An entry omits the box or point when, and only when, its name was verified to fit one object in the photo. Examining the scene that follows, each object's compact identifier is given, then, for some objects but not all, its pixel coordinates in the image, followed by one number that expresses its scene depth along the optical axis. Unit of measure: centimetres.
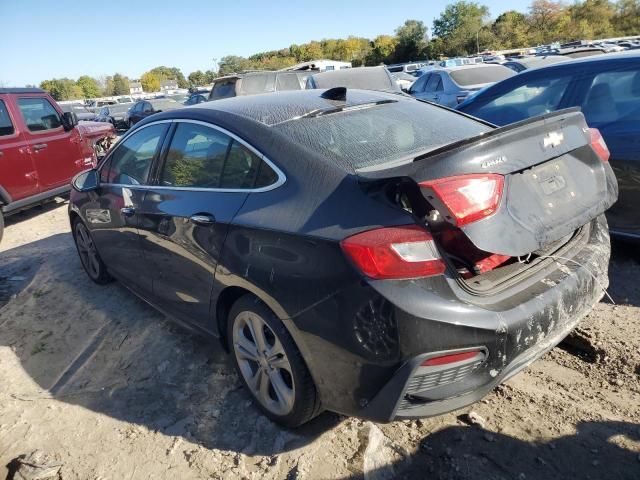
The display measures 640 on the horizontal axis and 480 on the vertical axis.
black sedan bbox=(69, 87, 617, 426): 189
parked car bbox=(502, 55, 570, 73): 1342
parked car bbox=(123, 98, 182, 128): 2220
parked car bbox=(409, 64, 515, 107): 1207
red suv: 691
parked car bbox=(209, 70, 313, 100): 1265
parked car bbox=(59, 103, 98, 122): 2078
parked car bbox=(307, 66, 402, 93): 1060
